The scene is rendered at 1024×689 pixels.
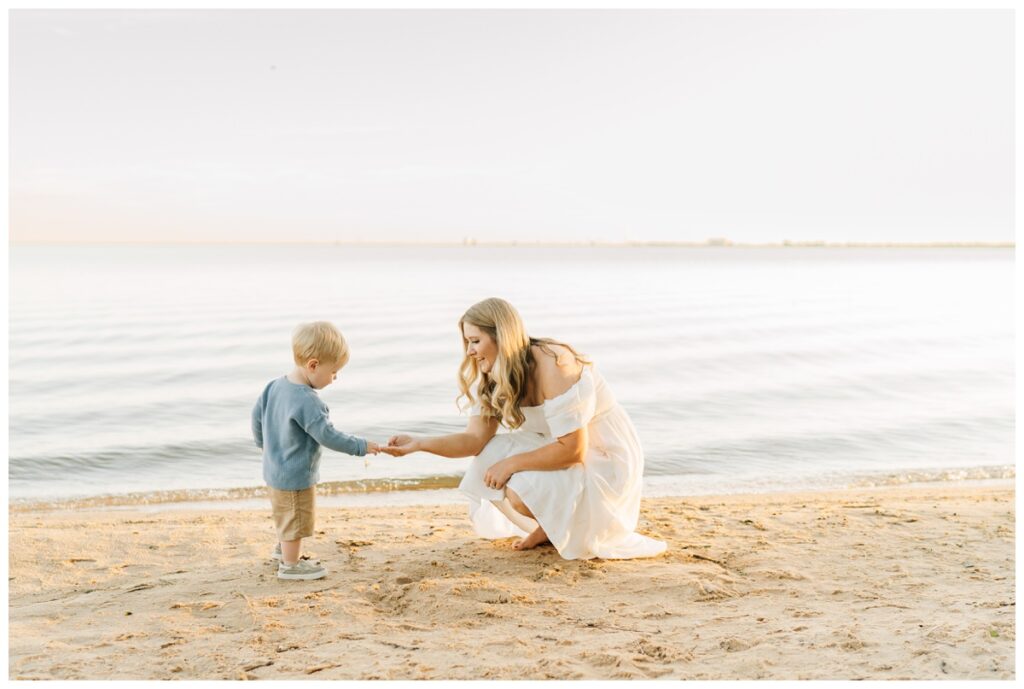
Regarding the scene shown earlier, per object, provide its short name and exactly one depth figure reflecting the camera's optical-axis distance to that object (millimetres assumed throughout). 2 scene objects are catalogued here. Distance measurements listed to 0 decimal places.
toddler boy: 4570
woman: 4738
